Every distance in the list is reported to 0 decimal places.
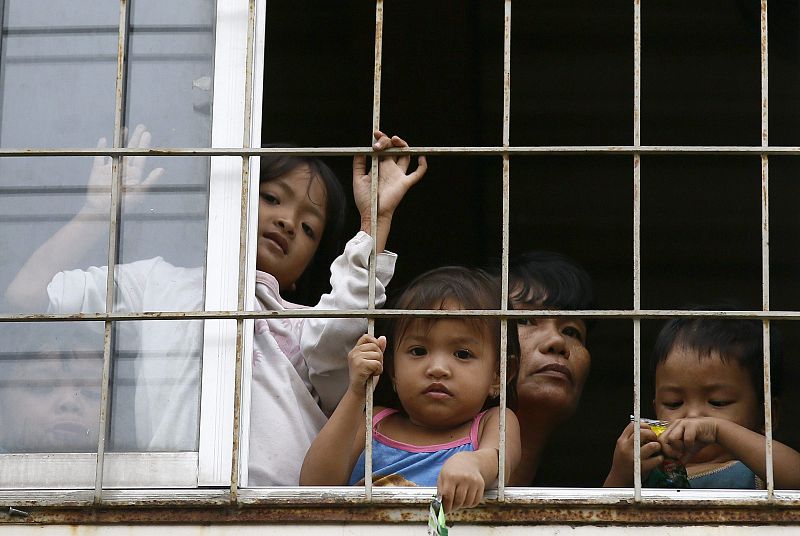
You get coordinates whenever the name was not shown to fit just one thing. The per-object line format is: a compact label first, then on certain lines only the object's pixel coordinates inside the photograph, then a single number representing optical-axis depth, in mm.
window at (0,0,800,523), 9055
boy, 6223
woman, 7055
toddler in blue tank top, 5719
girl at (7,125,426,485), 5590
